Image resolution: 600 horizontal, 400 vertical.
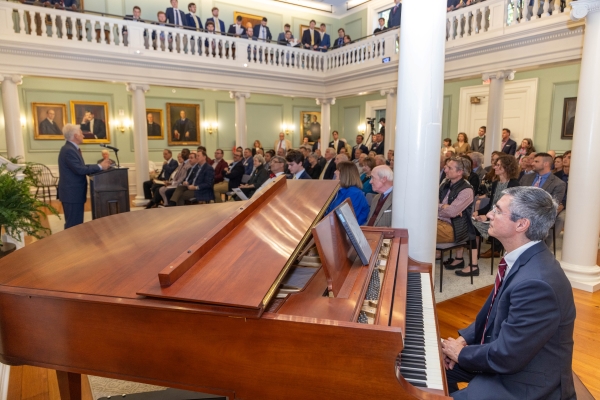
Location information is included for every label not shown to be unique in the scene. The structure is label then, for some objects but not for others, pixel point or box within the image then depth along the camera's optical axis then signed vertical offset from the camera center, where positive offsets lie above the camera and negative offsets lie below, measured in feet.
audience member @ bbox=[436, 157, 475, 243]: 13.91 -2.40
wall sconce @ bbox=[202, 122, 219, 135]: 44.45 +1.16
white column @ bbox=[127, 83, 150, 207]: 32.83 -0.41
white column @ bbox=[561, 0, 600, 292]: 13.08 -1.22
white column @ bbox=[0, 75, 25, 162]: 27.55 +1.42
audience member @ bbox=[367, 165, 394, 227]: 12.28 -1.71
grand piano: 4.06 -2.05
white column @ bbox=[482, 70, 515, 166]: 26.73 +1.73
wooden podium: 19.07 -2.69
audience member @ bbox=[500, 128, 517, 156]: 29.12 -0.38
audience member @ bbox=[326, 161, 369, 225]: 12.84 -1.68
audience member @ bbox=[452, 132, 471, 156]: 30.27 -0.49
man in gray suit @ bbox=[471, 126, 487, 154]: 34.14 -0.46
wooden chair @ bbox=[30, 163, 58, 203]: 34.11 -3.56
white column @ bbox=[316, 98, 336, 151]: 42.92 +1.65
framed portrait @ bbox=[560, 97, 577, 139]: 30.42 +1.68
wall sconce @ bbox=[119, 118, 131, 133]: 39.68 +1.18
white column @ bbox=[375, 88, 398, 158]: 34.72 +1.55
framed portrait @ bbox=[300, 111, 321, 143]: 51.45 +1.60
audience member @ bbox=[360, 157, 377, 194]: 19.81 -1.70
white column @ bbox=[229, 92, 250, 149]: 37.58 +1.85
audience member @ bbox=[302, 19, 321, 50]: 43.96 +11.01
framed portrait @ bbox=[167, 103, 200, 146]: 42.47 +1.33
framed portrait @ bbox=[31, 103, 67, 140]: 35.96 +1.41
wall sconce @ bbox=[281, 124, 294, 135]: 49.96 +1.02
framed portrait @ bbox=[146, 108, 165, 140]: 41.32 +1.25
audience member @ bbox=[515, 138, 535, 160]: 28.78 -0.65
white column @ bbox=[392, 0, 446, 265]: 8.91 +0.36
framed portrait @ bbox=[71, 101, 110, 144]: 37.58 +1.55
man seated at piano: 4.91 -2.27
